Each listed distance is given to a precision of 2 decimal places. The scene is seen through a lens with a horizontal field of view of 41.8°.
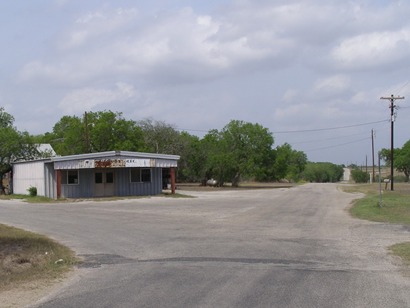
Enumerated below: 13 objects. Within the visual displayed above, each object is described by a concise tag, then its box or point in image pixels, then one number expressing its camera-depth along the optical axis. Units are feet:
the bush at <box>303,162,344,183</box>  489.67
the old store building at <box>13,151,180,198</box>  128.36
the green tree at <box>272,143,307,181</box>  253.03
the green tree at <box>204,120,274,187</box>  244.42
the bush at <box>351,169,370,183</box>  388.16
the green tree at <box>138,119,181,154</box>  235.61
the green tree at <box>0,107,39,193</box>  167.73
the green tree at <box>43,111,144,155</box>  197.77
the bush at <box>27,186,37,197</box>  140.15
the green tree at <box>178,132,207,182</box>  244.63
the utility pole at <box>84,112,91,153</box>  175.77
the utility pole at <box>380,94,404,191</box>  171.42
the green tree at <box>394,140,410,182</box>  367.86
